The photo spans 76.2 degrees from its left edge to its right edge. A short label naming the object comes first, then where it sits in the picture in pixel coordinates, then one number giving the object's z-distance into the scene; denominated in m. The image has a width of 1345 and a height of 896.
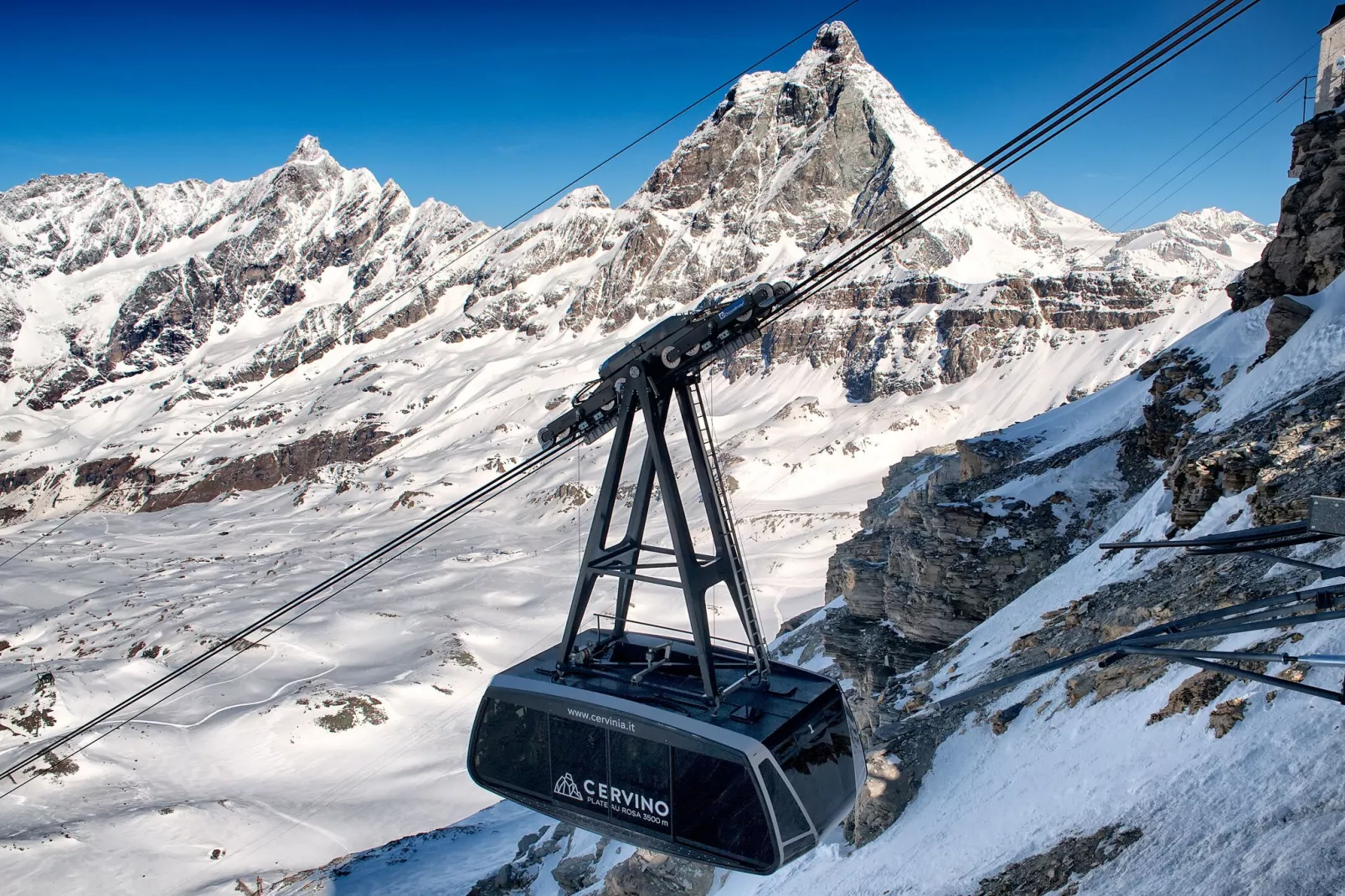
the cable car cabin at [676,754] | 10.21
